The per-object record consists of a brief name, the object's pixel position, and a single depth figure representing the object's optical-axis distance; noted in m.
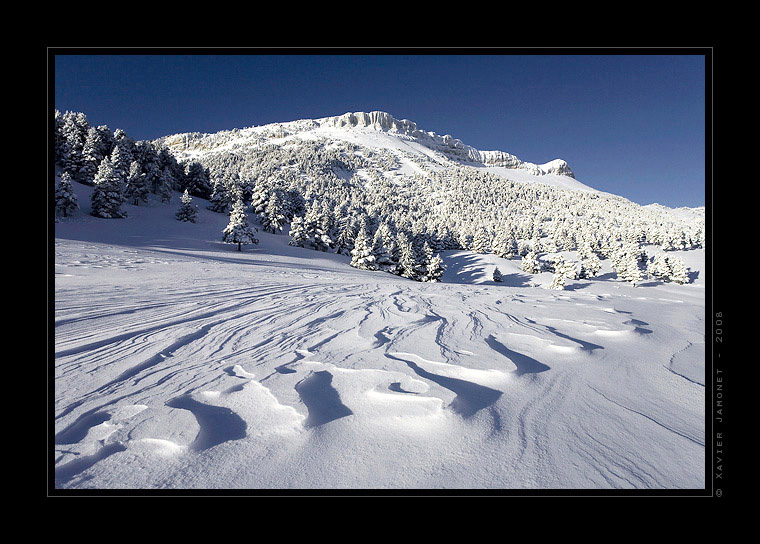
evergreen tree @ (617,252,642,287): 36.44
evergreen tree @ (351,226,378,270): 32.44
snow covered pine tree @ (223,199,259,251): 29.30
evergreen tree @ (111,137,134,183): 37.12
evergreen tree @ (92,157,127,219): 30.05
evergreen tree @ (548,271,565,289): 31.50
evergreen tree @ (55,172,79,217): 25.53
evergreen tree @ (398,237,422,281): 33.72
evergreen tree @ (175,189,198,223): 36.22
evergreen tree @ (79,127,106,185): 38.53
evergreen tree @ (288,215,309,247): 37.88
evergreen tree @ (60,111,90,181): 38.41
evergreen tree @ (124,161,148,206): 38.19
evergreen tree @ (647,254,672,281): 35.69
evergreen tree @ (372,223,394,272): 33.13
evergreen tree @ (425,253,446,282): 33.31
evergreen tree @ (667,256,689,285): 32.59
